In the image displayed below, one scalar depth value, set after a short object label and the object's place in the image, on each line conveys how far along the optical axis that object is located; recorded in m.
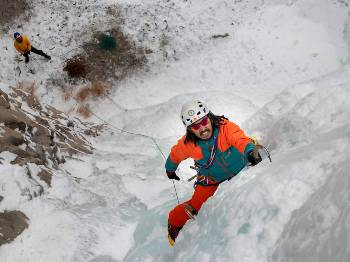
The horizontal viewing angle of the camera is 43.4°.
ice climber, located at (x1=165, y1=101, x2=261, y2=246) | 5.68
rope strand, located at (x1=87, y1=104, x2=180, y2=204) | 10.33
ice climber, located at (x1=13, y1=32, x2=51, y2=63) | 13.30
